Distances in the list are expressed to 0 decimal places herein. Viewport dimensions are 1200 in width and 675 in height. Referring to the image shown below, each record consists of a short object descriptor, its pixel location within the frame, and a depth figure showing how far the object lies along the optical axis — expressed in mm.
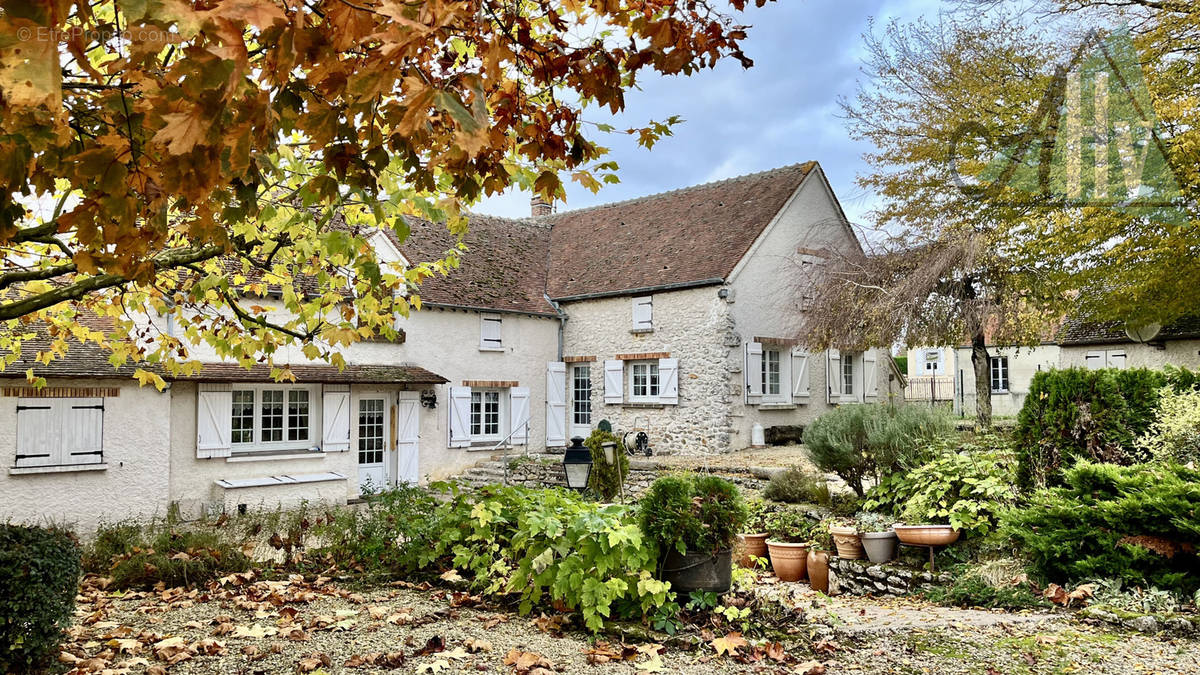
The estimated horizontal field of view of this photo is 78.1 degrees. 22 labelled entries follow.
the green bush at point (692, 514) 5039
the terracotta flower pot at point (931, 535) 7695
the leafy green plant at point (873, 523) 8234
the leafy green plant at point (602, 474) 12377
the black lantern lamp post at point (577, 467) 8133
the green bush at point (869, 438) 9453
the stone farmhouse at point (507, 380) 11750
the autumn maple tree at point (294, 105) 1536
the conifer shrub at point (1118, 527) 5832
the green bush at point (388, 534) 6066
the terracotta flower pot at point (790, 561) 8281
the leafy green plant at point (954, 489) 7805
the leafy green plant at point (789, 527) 8781
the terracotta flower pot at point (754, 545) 8688
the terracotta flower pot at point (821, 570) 8070
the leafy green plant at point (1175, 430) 6859
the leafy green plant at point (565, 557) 4688
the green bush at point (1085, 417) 7473
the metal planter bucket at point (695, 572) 5074
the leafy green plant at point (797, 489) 10820
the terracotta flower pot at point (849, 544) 8242
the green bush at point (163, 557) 5992
